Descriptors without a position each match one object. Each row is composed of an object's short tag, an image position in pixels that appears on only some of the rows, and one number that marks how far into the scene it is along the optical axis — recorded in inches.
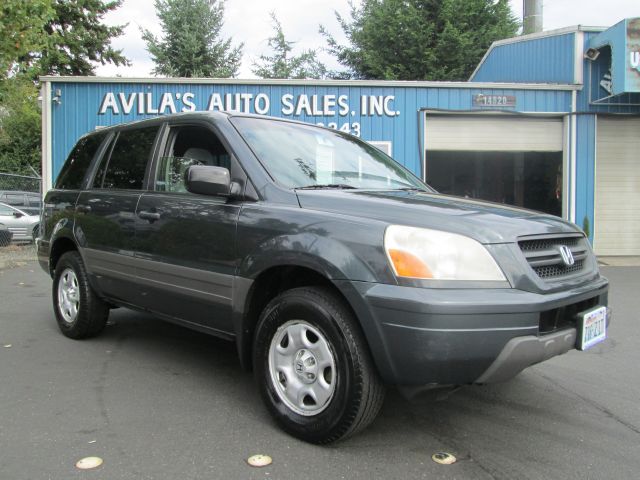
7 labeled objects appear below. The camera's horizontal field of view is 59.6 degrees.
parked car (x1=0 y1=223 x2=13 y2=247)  494.0
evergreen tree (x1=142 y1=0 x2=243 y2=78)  1014.4
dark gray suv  98.2
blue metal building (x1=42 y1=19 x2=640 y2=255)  478.9
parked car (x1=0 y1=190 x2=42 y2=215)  524.1
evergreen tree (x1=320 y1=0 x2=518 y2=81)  949.8
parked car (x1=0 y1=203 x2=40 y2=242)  514.7
